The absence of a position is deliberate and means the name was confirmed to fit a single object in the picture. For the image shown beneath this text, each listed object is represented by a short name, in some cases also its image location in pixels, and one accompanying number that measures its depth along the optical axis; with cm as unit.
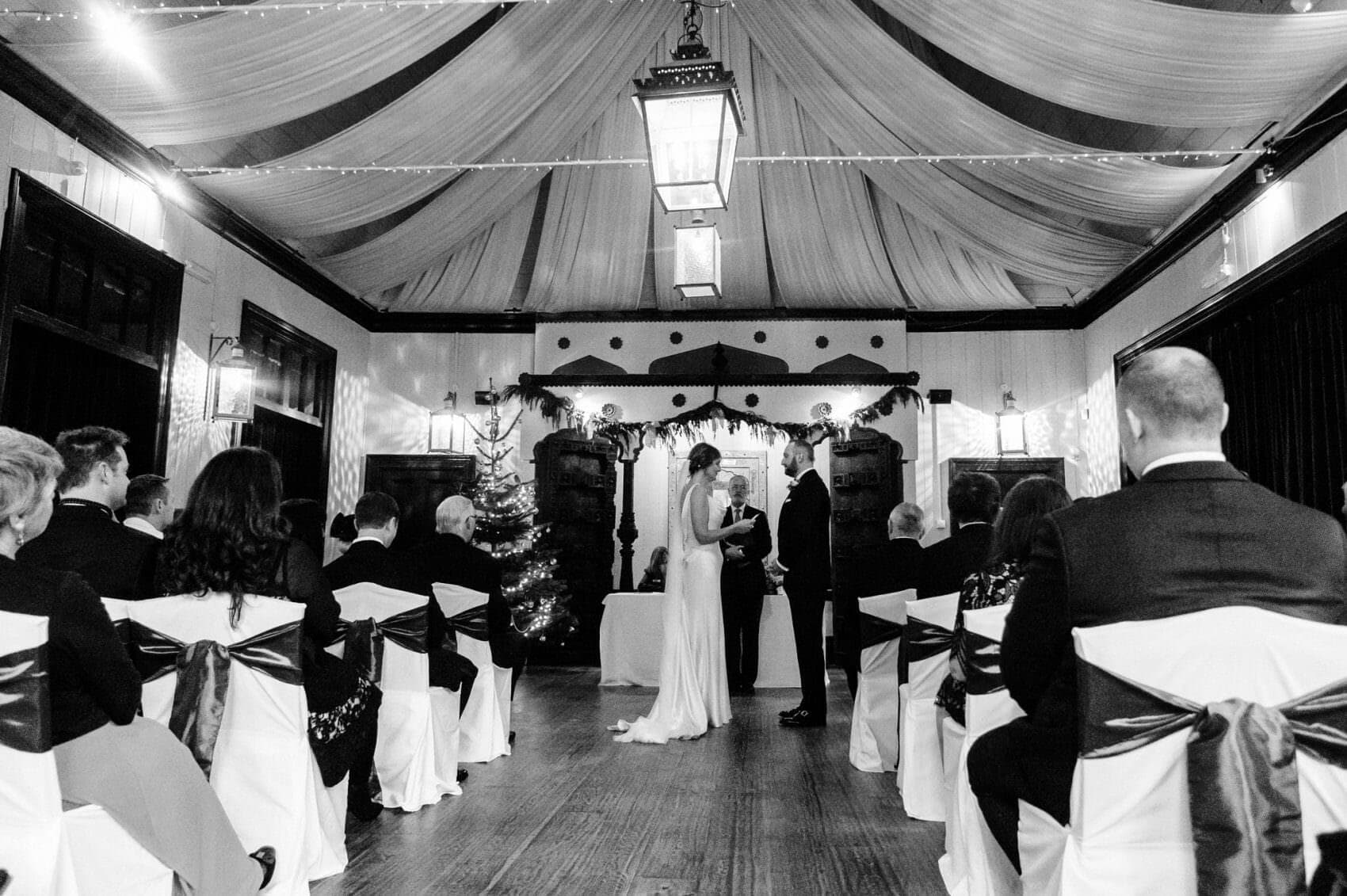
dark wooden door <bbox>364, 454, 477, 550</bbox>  948
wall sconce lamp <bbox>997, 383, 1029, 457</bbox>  894
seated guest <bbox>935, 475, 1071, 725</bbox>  260
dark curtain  509
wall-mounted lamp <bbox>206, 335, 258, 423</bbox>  660
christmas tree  789
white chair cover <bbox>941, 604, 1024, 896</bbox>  247
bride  524
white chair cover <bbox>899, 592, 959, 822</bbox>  350
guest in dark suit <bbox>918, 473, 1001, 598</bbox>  348
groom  537
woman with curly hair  243
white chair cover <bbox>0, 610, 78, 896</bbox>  164
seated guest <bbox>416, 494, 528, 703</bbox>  437
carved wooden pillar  920
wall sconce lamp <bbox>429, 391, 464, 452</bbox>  945
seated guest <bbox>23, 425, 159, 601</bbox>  266
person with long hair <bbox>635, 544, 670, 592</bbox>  832
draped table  730
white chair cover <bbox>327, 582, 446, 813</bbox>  360
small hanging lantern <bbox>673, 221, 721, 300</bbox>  575
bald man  160
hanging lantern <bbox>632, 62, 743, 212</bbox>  413
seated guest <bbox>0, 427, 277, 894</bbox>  175
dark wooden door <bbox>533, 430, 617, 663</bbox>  891
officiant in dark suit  691
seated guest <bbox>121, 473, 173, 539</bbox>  349
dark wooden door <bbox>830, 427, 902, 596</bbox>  901
